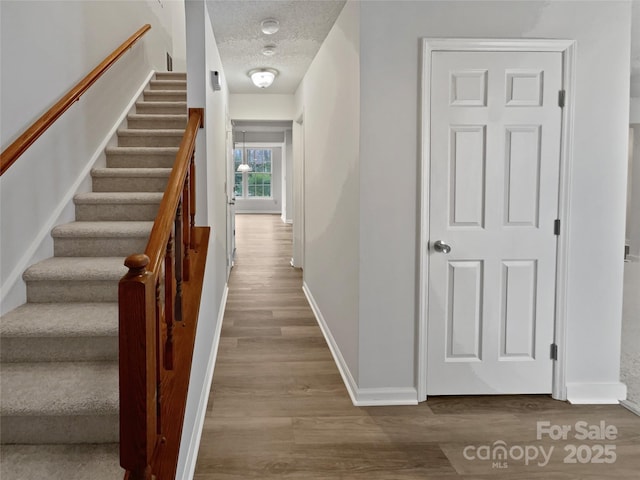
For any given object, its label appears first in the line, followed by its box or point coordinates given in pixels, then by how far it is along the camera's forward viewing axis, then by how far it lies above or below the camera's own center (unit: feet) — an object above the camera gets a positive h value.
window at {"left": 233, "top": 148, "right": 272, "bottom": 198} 54.29 +2.80
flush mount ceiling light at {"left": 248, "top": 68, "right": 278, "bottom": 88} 16.75 +4.49
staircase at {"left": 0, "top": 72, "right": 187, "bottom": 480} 5.94 -2.21
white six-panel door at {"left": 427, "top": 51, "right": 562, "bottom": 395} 8.91 -0.33
